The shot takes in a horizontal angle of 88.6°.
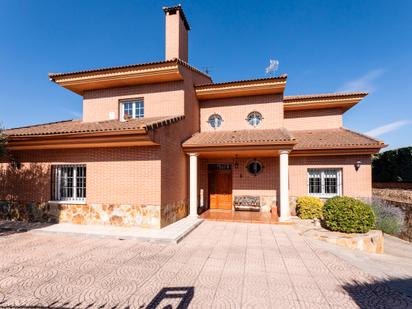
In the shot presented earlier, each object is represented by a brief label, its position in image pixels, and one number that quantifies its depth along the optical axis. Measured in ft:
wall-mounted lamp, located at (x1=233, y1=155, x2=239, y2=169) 41.73
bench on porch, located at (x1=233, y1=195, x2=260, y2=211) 39.78
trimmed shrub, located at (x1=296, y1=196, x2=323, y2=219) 34.32
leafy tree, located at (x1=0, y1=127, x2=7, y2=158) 27.95
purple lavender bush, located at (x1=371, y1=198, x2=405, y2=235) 34.71
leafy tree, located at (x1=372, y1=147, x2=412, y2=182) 53.68
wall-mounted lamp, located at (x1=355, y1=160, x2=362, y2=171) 36.44
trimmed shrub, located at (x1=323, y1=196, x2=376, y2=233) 26.40
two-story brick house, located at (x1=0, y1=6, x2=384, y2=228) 28.19
